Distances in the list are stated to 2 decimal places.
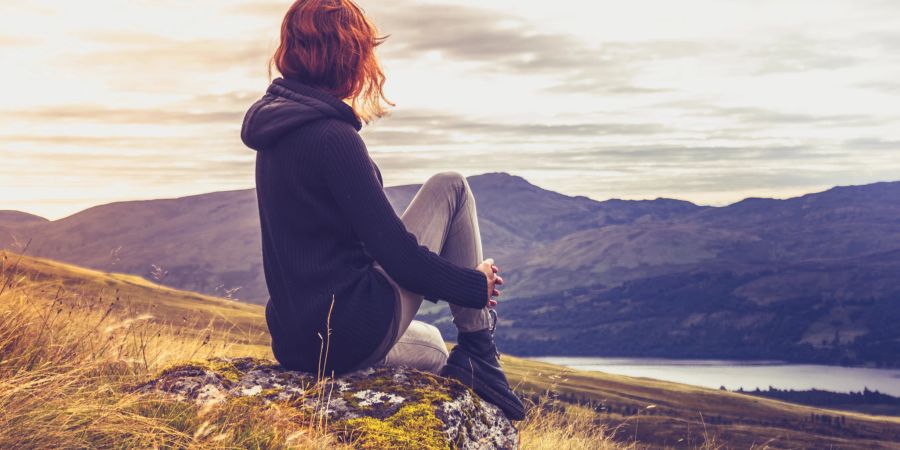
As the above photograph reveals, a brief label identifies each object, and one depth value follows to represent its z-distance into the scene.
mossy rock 4.82
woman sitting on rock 4.64
